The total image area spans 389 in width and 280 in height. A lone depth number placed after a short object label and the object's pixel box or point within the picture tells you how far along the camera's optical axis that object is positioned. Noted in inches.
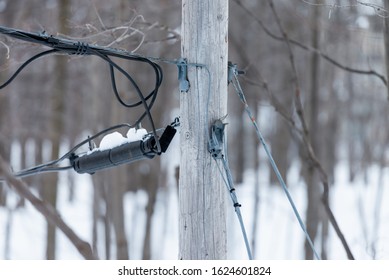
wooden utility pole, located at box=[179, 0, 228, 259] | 306.7
